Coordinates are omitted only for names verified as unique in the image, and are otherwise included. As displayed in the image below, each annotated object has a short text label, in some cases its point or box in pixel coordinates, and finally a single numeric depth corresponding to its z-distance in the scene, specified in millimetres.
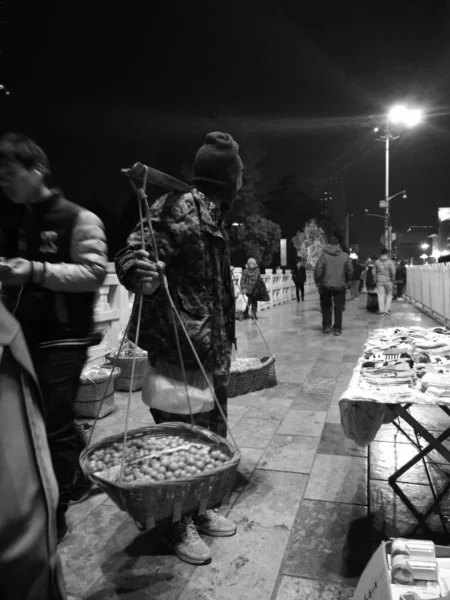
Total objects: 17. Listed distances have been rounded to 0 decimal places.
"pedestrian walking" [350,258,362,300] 24616
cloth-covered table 2416
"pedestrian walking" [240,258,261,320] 13055
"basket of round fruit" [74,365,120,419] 4902
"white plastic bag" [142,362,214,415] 2684
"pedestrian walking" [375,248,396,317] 13922
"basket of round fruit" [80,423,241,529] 1888
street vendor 2613
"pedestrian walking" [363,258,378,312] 16078
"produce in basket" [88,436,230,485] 2111
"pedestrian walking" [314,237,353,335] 10539
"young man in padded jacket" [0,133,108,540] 2402
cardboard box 1473
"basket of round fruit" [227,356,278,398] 4172
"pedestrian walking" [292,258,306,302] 20797
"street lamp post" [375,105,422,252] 19406
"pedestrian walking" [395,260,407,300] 20872
